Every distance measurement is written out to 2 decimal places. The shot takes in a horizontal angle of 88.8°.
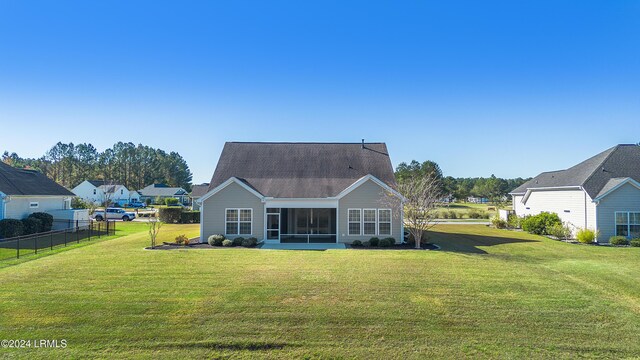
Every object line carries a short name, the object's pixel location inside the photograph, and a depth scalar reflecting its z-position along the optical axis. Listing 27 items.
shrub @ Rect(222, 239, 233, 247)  19.84
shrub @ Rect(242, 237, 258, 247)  19.95
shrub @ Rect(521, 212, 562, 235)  25.89
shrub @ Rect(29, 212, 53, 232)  25.41
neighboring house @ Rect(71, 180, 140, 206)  69.50
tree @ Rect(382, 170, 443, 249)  19.28
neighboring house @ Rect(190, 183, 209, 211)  44.88
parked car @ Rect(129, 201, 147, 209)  61.00
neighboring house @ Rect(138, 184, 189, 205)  79.12
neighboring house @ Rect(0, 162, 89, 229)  24.02
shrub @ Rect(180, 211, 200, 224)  37.97
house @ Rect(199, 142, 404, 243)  21.23
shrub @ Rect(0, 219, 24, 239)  22.27
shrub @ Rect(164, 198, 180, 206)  61.24
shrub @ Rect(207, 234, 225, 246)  19.97
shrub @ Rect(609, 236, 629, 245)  21.02
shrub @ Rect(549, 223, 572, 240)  23.64
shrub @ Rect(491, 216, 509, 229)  32.91
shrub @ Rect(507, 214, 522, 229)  32.38
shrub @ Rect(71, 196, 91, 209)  40.25
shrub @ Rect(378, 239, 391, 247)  20.05
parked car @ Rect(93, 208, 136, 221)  39.40
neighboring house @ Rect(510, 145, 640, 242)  22.17
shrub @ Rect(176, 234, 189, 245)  20.28
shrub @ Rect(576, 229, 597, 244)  21.75
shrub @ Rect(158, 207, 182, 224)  37.88
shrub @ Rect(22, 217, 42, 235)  23.67
